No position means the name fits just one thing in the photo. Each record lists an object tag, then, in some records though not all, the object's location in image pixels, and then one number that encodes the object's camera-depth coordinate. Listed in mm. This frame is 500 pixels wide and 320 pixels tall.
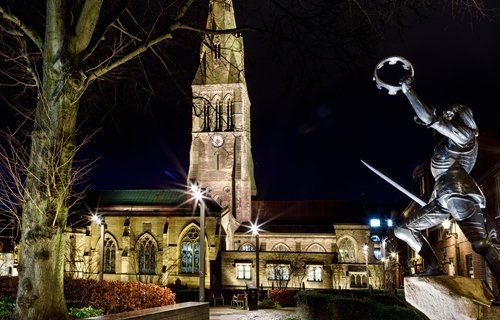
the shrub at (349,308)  13353
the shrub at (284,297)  34969
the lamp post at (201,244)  18952
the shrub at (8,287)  14830
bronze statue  6777
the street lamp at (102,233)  26312
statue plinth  6387
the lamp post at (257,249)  32388
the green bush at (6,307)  11602
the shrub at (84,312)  12770
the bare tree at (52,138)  10734
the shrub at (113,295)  14508
